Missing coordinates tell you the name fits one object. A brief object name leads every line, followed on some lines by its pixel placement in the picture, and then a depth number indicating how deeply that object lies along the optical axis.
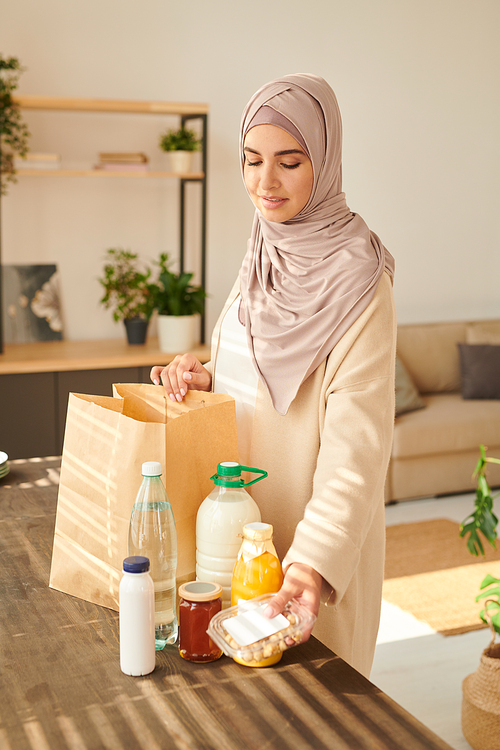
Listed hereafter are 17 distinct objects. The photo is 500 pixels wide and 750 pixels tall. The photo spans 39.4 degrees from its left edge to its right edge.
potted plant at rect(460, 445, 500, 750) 1.82
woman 1.00
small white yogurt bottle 0.82
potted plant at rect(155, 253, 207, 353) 3.47
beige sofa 3.71
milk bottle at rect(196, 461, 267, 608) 0.92
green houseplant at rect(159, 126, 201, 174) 3.54
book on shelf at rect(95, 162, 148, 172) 3.44
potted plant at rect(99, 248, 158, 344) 3.53
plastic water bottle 0.90
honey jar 0.86
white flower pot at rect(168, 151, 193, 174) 3.53
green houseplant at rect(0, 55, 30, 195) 3.14
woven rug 2.64
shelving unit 3.24
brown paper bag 0.94
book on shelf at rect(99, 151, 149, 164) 3.44
